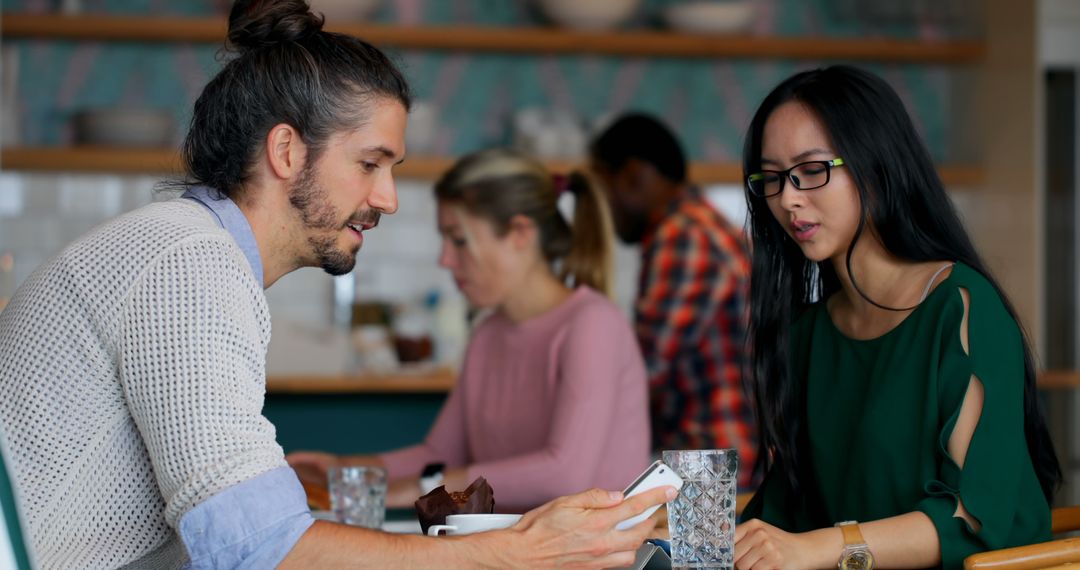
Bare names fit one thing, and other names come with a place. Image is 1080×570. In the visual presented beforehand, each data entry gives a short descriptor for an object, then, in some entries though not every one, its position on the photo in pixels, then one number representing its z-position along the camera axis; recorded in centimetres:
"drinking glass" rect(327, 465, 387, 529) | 214
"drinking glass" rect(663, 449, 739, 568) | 158
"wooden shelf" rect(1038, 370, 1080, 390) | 489
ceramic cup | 153
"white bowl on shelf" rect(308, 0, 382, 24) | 505
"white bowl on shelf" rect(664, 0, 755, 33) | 529
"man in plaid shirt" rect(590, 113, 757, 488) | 373
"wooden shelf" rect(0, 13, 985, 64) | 508
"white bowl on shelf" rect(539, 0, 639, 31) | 520
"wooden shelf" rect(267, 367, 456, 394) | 480
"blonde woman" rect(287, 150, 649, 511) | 254
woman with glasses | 176
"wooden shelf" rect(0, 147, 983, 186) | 499
